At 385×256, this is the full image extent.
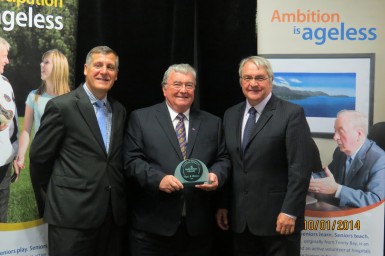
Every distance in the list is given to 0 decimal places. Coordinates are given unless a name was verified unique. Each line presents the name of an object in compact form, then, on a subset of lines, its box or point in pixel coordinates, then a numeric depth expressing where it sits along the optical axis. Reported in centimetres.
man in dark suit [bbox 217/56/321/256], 255
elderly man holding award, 265
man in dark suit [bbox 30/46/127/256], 253
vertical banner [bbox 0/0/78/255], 286
